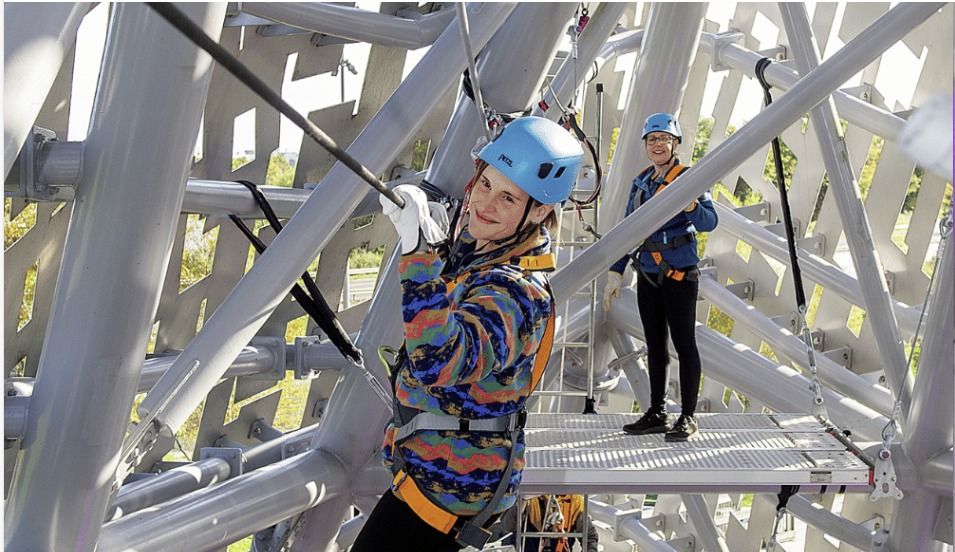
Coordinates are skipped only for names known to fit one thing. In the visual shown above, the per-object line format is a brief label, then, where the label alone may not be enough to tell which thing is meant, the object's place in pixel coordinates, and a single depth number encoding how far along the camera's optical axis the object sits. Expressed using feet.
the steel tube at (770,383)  27.32
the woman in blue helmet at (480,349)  10.25
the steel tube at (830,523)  25.08
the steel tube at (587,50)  22.99
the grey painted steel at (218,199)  20.89
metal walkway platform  18.45
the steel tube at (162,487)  18.88
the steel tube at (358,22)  21.08
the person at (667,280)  20.20
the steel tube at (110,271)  11.19
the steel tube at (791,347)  29.71
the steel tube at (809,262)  34.68
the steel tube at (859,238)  22.38
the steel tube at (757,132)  18.74
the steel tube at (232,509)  15.42
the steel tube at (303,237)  13.76
